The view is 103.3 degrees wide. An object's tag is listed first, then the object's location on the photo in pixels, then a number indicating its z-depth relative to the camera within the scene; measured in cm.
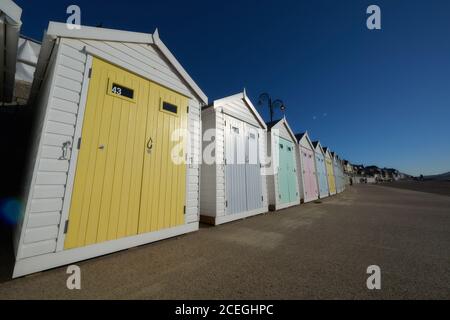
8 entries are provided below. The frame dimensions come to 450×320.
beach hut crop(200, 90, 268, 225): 563
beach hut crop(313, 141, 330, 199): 1417
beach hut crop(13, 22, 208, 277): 257
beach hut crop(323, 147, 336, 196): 1727
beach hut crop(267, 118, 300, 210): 823
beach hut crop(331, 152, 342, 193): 2076
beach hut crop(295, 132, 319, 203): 1101
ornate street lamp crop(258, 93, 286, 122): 1241
